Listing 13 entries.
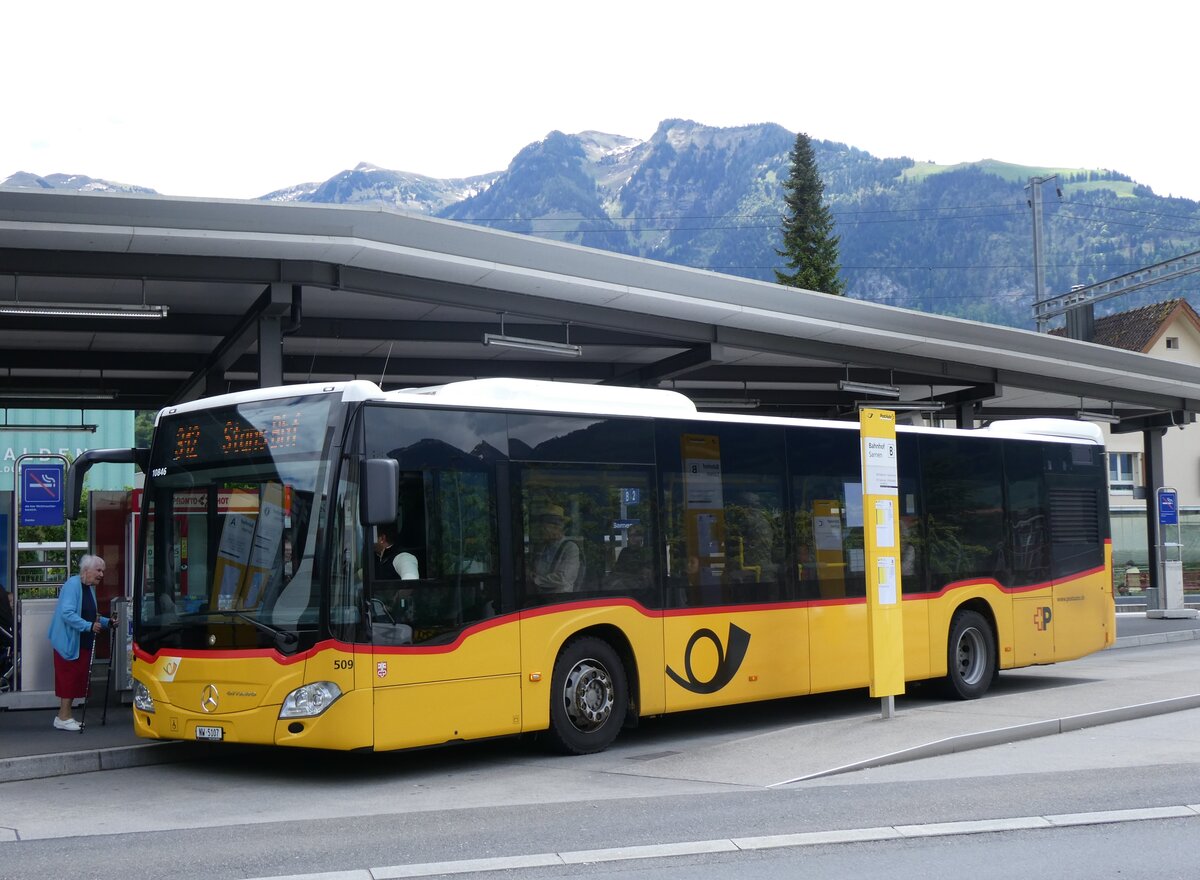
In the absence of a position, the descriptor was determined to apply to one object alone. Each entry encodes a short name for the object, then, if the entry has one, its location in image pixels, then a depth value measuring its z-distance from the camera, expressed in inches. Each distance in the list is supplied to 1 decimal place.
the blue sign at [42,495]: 620.7
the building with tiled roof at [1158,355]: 2313.0
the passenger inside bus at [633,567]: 476.1
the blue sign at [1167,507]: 1213.7
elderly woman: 502.0
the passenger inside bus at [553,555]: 453.4
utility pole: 1806.1
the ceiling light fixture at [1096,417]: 1154.7
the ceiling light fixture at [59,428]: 804.3
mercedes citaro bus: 404.8
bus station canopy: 559.5
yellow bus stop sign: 522.6
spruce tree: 2928.2
